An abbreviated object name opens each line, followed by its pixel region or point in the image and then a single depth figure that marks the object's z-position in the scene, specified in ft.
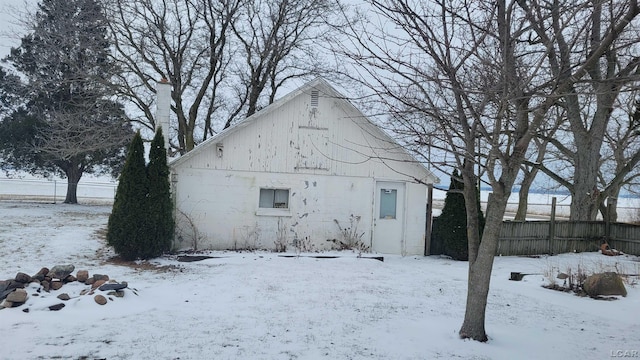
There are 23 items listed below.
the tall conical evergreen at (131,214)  34.63
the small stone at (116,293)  22.55
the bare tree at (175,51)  66.74
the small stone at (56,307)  20.54
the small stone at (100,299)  21.56
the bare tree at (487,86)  15.96
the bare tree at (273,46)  69.87
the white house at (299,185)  40.78
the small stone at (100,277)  24.55
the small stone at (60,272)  24.07
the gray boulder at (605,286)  27.44
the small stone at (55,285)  22.95
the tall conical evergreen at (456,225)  42.91
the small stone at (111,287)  22.65
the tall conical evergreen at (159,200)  35.55
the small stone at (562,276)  30.59
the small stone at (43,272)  23.66
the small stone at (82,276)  24.44
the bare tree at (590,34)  15.34
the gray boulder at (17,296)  20.59
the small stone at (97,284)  23.35
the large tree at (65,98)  64.08
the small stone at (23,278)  22.75
